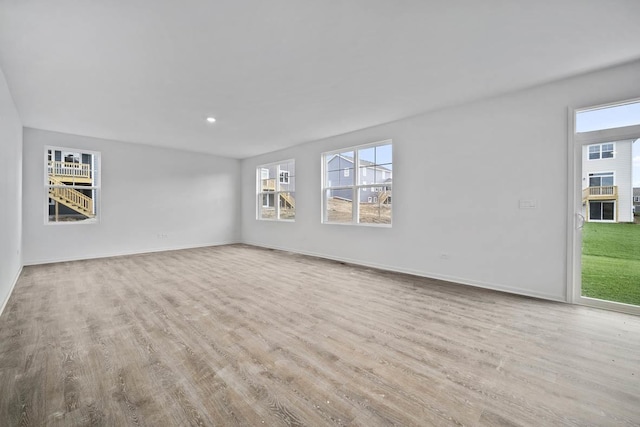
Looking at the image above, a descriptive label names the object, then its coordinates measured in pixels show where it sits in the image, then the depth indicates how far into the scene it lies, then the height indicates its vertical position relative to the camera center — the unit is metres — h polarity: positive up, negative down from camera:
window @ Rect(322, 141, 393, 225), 4.98 +0.54
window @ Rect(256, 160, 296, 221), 6.86 +0.54
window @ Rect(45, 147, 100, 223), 5.39 +0.53
